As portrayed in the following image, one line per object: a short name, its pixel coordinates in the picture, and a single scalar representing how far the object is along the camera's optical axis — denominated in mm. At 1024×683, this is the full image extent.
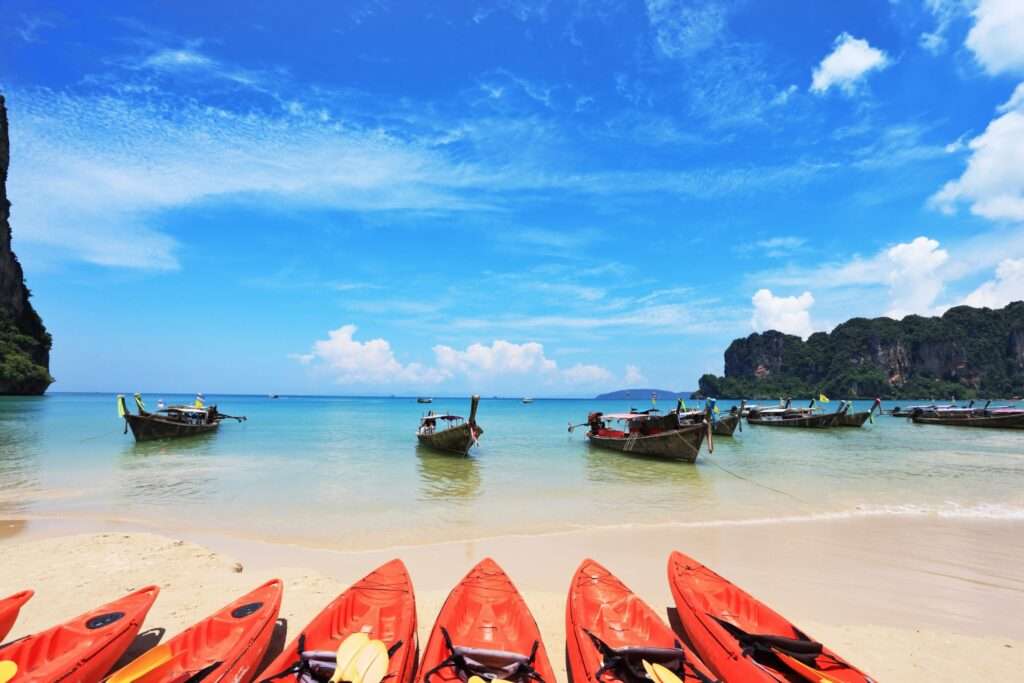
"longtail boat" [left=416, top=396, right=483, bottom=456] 23203
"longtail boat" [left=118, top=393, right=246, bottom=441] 28188
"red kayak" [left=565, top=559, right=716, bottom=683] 4246
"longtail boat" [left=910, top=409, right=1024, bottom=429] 44250
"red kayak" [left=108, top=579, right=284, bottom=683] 4227
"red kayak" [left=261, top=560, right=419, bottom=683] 4254
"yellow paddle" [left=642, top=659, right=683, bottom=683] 3978
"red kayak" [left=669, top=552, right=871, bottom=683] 4246
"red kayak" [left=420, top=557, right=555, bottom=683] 4277
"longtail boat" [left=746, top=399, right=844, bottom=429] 46594
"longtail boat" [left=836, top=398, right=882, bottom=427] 47166
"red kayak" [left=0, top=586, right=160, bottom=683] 4242
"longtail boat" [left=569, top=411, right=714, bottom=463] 22031
